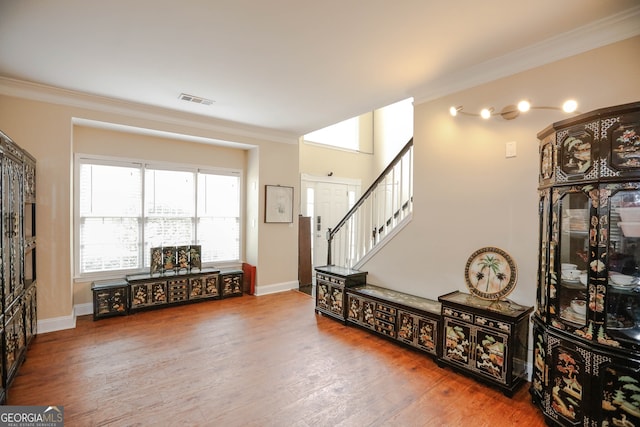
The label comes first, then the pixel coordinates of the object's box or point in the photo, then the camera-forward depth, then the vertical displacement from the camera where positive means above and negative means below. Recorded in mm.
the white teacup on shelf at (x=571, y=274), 2023 -422
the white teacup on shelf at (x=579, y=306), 1957 -619
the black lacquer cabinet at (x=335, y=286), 3896 -1041
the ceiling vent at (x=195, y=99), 3688 +1335
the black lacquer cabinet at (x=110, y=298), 3951 -1228
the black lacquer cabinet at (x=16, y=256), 2221 -448
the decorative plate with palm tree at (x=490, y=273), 2666 -575
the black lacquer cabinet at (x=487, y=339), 2410 -1084
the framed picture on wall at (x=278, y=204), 5293 +68
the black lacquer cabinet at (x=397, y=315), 2973 -1144
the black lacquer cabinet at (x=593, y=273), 1769 -388
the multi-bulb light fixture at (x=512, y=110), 2416 +890
